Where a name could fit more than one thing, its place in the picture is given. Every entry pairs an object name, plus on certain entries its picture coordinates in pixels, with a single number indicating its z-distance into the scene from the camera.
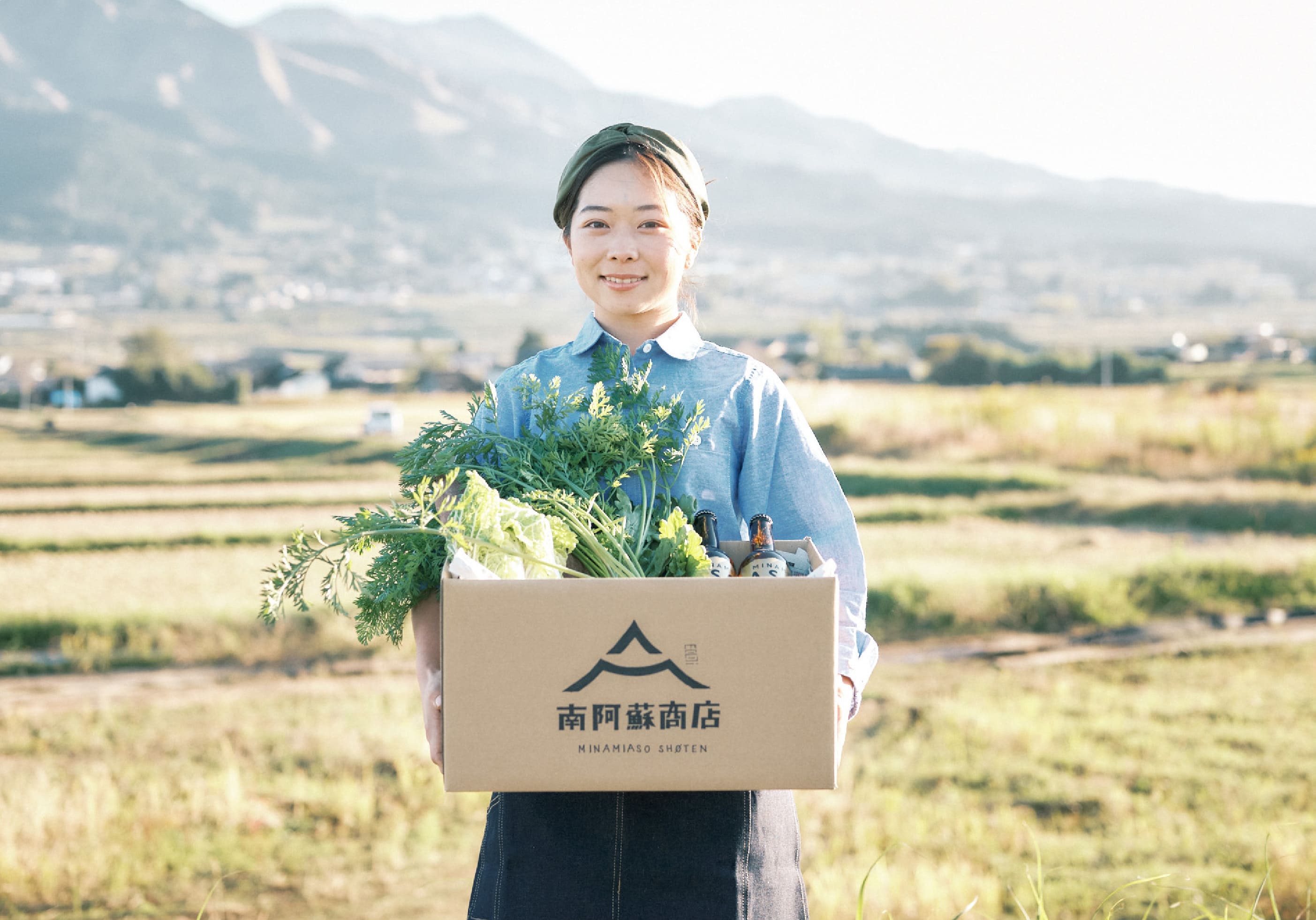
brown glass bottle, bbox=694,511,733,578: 1.78
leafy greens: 1.61
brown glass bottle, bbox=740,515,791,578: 1.70
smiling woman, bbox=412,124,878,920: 1.81
